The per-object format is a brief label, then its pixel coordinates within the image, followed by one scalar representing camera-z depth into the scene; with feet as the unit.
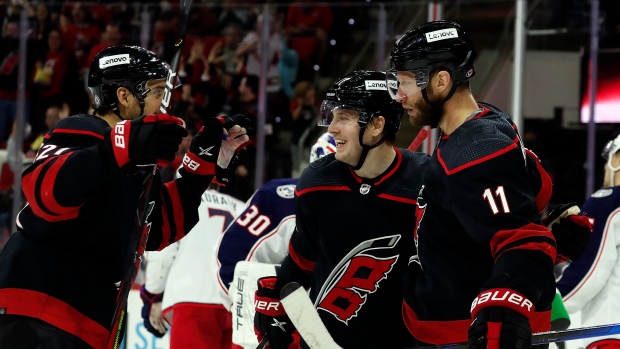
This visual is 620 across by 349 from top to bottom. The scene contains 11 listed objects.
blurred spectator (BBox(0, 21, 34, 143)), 38.68
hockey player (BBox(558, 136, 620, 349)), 23.94
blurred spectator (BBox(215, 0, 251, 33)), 38.35
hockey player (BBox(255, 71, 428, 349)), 17.06
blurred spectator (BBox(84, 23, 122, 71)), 39.47
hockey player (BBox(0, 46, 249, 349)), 14.78
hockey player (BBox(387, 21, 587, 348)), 12.72
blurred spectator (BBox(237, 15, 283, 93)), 37.35
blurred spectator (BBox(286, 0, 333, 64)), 37.00
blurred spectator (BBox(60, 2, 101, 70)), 39.47
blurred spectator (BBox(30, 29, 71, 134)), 38.99
